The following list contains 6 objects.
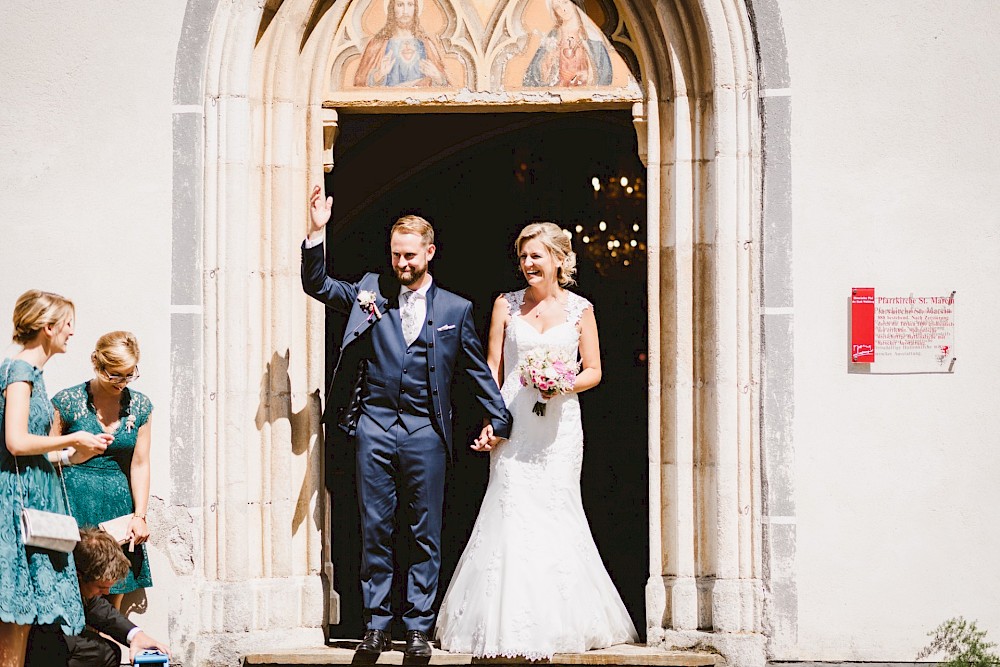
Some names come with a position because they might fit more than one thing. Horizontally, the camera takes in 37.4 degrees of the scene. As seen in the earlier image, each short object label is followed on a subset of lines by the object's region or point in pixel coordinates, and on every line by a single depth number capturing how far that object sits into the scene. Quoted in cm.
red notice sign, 744
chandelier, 1265
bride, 729
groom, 737
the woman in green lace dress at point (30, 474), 631
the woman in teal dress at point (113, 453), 712
